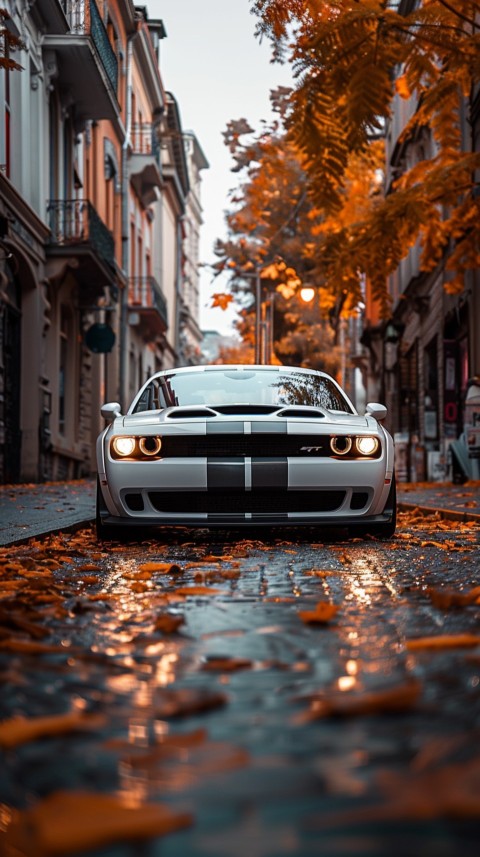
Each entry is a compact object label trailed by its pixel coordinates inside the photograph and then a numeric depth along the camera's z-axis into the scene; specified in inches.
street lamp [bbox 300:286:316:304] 1157.1
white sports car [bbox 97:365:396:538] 302.7
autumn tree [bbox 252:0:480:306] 377.1
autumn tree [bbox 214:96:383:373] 509.4
